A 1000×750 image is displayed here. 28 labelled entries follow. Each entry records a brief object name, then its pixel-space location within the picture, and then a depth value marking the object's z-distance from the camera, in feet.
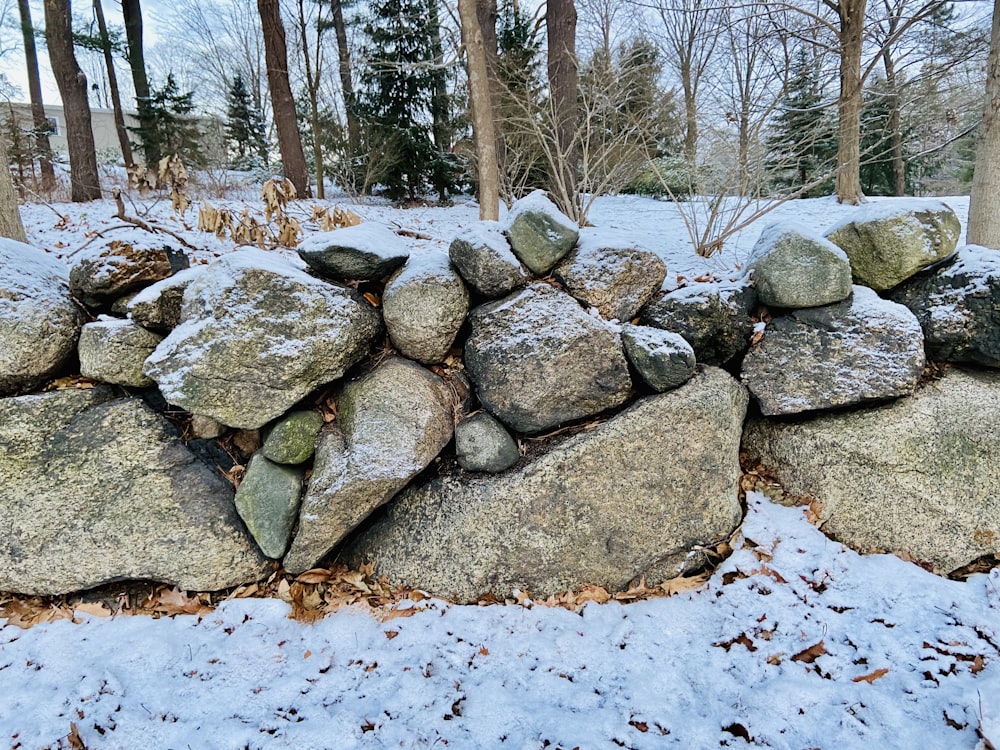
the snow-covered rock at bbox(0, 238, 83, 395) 8.46
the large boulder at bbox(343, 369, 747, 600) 8.23
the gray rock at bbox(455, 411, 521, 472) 8.70
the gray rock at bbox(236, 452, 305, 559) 8.39
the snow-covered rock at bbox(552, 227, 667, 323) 9.53
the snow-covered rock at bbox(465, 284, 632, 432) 8.84
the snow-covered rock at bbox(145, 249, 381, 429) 8.23
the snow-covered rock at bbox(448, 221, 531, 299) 9.09
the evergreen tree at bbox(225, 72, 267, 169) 54.08
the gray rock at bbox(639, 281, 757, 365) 9.37
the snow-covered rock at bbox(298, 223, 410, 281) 9.11
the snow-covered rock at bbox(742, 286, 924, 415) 8.79
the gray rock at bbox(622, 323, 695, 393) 8.74
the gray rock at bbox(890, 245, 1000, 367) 8.89
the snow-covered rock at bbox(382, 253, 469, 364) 9.09
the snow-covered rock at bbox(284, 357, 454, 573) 8.09
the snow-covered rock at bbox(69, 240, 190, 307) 9.23
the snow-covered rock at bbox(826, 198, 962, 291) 9.21
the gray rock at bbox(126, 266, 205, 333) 8.85
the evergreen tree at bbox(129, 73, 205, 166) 41.55
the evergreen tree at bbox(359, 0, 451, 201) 38.11
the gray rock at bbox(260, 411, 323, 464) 8.63
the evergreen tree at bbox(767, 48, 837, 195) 16.08
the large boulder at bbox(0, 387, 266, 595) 8.11
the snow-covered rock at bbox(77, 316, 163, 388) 8.75
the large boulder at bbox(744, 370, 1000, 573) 8.36
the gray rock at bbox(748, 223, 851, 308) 9.12
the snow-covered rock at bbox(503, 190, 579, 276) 9.59
